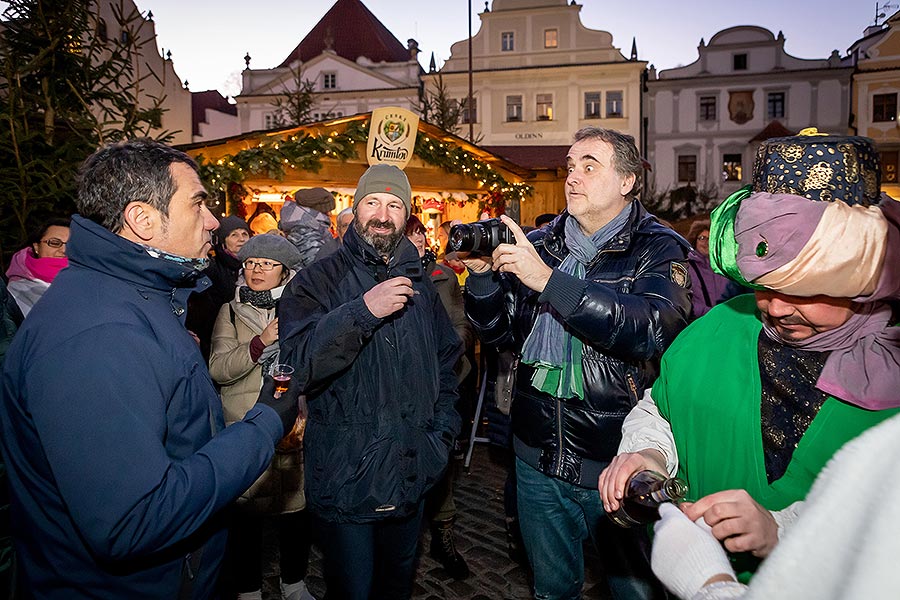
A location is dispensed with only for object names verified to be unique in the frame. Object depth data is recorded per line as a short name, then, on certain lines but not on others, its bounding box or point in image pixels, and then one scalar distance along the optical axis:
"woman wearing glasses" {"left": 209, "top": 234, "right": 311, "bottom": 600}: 3.29
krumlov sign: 8.09
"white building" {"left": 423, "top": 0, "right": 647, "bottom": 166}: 28.64
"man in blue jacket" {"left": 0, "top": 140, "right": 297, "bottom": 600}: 1.39
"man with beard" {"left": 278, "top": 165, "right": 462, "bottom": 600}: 2.31
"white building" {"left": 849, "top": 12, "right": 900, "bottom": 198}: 27.80
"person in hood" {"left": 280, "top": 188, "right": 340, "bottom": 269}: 4.80
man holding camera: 2.29
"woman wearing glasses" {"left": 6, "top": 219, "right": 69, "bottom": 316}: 3.62
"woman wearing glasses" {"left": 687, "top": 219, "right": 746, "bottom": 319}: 3.86
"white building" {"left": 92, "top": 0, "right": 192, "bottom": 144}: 18.72
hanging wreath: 7.20
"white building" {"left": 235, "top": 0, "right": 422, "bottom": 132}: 30.47
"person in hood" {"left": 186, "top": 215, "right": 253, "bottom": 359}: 4.38
